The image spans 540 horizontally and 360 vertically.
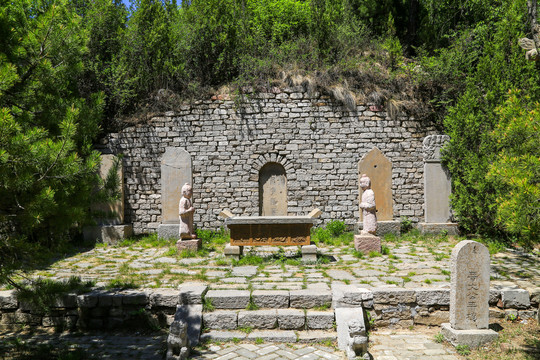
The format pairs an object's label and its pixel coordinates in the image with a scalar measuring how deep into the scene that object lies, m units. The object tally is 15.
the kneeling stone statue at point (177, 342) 4.20
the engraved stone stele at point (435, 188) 10.53
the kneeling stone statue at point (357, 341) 4.24
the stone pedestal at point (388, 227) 10.42
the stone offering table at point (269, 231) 7.74
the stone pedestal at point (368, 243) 8.25
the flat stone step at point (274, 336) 4.75
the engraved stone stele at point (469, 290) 4.77
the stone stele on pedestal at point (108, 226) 10.43
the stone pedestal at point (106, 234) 10.42
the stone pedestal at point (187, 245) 8.55
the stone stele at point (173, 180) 10.41
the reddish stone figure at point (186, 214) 8.45
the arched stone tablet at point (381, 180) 10.54
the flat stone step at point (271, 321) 4.98
